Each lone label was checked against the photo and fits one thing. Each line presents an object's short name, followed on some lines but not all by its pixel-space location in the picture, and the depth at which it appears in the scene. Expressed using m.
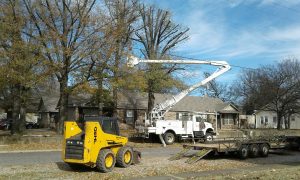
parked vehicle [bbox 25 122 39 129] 38.84
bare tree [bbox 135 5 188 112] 31.88
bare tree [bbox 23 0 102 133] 19.31
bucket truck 21.83
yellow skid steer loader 10.27
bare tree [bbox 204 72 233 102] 66.14
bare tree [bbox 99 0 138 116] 20.42
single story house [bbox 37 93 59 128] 39.35
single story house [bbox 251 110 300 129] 50.29
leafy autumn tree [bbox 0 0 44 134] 18.20
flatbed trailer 13.60
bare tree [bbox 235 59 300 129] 42.09
